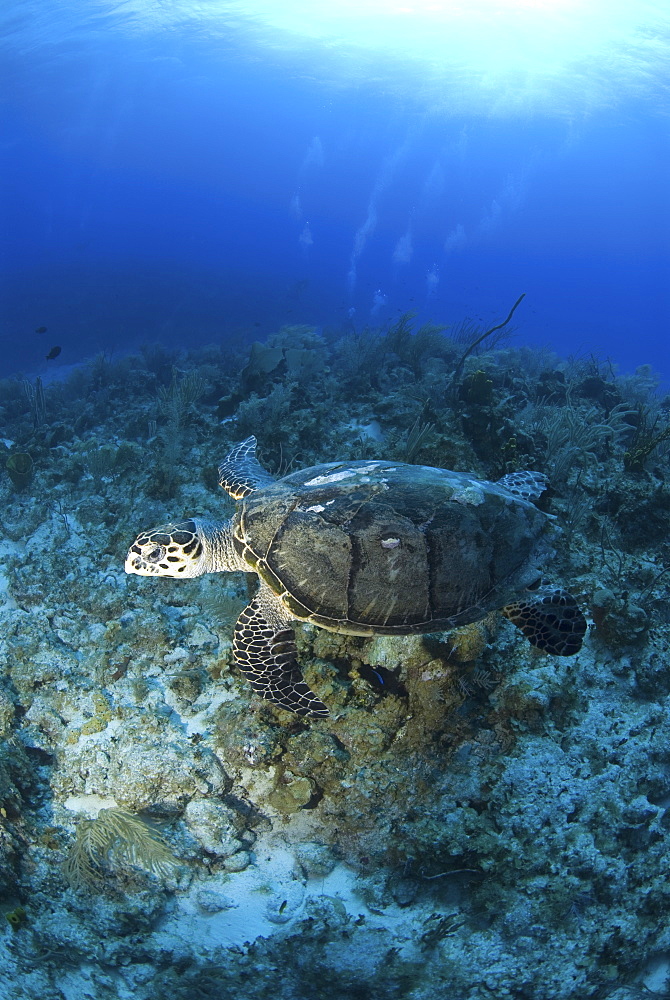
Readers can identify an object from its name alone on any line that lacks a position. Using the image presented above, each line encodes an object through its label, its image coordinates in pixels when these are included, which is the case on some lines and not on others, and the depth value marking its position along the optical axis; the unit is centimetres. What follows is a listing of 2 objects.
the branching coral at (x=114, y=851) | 288
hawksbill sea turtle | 309
